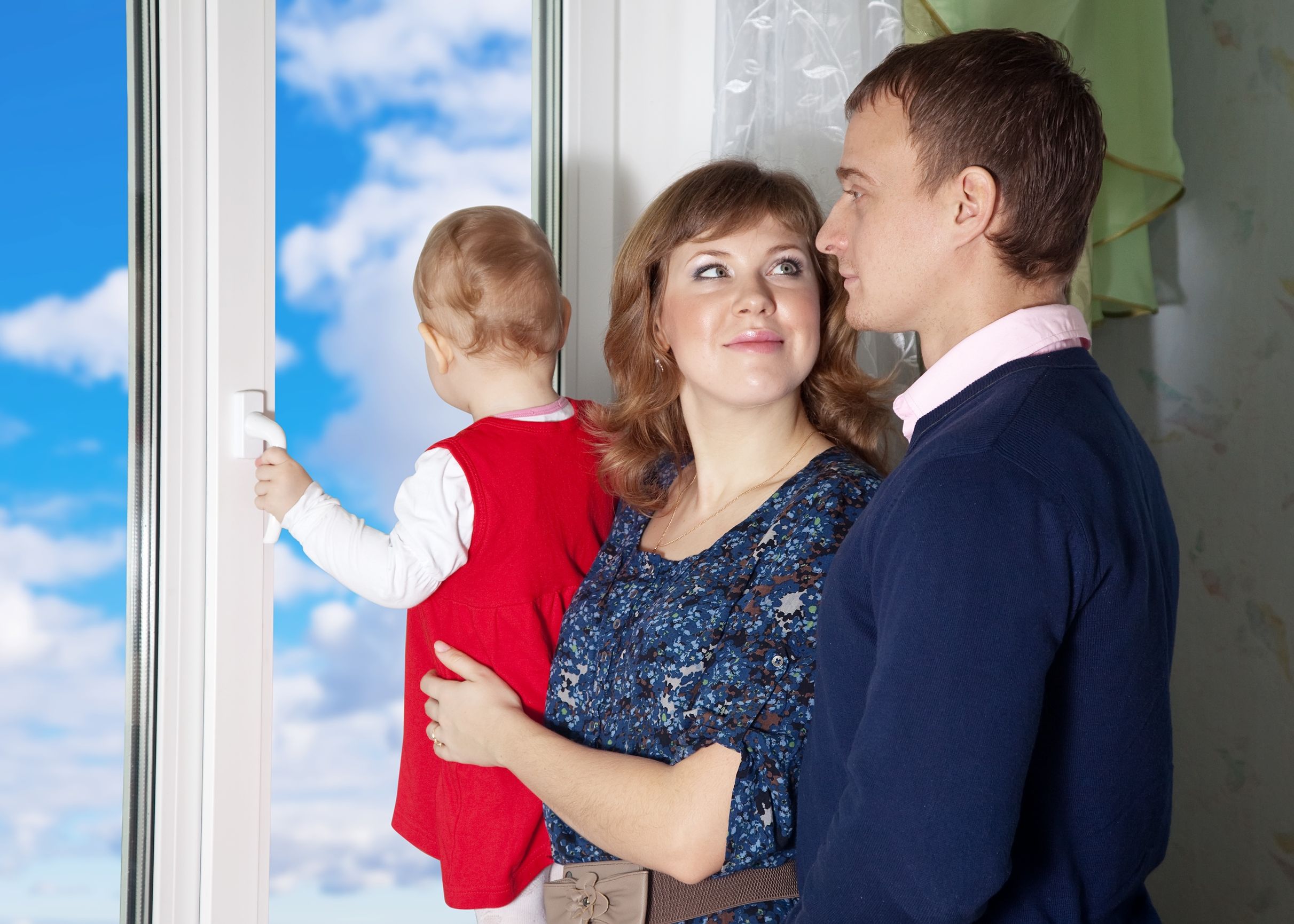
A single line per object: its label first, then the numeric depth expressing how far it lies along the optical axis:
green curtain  1.86
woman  1.04
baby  1.30
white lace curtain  1.59
